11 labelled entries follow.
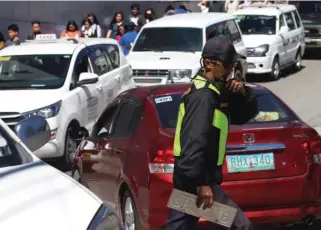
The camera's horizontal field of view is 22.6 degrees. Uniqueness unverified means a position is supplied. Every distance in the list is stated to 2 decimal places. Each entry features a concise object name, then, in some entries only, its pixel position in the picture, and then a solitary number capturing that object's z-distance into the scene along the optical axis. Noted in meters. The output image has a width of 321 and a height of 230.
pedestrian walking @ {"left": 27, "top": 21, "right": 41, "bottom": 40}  17.64
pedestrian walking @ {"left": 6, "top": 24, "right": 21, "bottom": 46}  15.73
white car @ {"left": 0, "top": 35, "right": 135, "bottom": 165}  10.14
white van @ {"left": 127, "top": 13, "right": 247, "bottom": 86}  14.64
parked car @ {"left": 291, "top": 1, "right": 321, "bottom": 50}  23.78
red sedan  6.12
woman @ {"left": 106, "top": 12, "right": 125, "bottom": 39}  19.29
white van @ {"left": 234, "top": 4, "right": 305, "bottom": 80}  18.67
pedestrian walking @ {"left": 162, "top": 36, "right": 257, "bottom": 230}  4.63
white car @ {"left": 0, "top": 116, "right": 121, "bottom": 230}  3.75
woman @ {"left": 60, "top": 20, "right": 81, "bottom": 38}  17.41
